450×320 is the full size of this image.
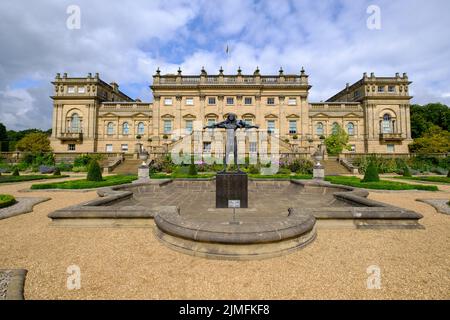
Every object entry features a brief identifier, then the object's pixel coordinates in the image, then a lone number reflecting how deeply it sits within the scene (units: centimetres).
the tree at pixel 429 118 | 4691
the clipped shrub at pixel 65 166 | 2645
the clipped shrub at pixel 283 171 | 2157
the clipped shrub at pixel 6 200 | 789
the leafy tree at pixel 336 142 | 3281
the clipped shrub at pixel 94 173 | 1427
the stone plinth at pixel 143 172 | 1530
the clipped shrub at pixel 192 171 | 1794
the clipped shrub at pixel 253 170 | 2123
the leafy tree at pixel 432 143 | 3400
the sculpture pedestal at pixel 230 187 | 695
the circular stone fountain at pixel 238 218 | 400
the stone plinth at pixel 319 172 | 1590
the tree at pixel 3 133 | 5488
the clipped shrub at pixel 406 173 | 2034
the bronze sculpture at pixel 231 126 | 741
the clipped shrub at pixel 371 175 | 1377
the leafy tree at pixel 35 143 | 3628
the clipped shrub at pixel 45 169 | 2443
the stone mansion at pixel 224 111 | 3609
